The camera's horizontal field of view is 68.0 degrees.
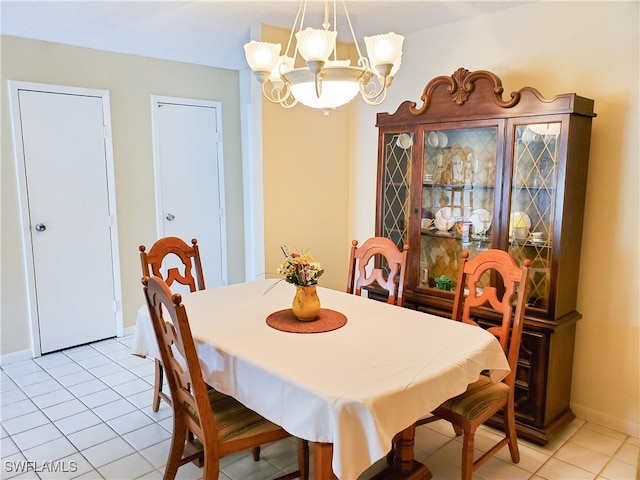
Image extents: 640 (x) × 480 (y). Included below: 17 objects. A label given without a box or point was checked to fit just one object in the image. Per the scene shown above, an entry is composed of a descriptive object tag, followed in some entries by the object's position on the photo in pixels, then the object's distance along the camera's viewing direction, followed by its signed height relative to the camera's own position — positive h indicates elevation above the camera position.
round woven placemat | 2.10 -0.66
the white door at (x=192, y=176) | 4.23 +0.02
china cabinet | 2.47 -0.10
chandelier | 1.79 +0.45
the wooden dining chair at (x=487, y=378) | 2.05 -0.94
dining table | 1.50 -0.68
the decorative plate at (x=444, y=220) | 3.00 -0.25
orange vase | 2.17 -0.56
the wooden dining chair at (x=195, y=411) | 1.72 -0.94
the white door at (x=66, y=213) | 3.57 -0.28
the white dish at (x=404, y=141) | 3.06 +0.25
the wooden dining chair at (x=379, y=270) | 2.64 -0.50
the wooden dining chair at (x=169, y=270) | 2.73 -0.51
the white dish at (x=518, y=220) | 2.62 -0.22
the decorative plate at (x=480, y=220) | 2.83 -0.24
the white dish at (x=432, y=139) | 2.95 +0.25
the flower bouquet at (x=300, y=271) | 2.14 -0.41
